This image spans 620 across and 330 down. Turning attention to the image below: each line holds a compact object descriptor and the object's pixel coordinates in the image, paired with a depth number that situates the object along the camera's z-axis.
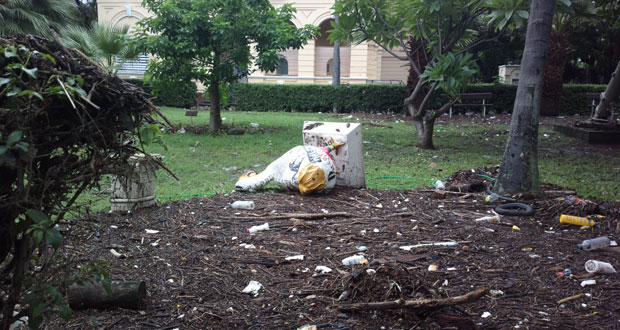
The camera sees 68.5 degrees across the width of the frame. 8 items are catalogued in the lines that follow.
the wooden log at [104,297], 2.79
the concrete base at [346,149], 5.89
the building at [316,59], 24.97
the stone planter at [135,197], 4.80
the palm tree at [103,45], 12.67
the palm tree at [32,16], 11.54
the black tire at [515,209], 4.67
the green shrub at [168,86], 10.85
